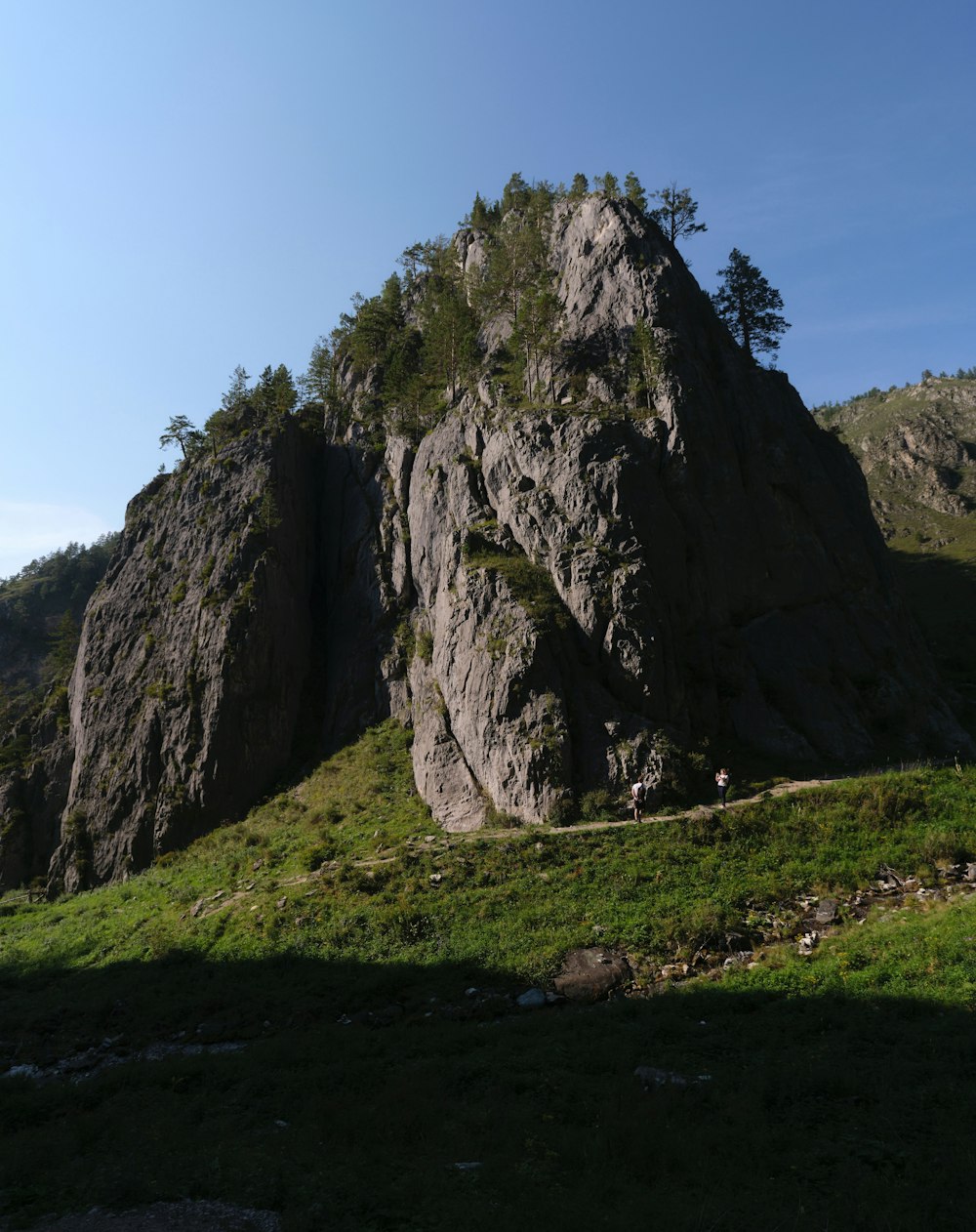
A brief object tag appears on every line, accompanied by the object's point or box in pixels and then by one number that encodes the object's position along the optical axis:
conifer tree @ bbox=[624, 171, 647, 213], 54.72
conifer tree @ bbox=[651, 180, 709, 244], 54.96
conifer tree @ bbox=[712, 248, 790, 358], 57.06
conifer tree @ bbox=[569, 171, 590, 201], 59.92
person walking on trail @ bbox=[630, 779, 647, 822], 27.47
